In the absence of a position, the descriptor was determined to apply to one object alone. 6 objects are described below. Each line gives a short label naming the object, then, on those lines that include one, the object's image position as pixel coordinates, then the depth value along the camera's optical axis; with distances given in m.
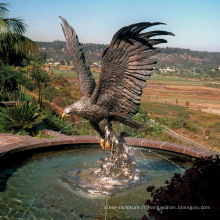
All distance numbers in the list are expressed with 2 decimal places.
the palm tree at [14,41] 11.52
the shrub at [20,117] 8.72
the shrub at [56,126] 10.89
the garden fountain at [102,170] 4.39
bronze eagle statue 4.60
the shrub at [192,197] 2.37
